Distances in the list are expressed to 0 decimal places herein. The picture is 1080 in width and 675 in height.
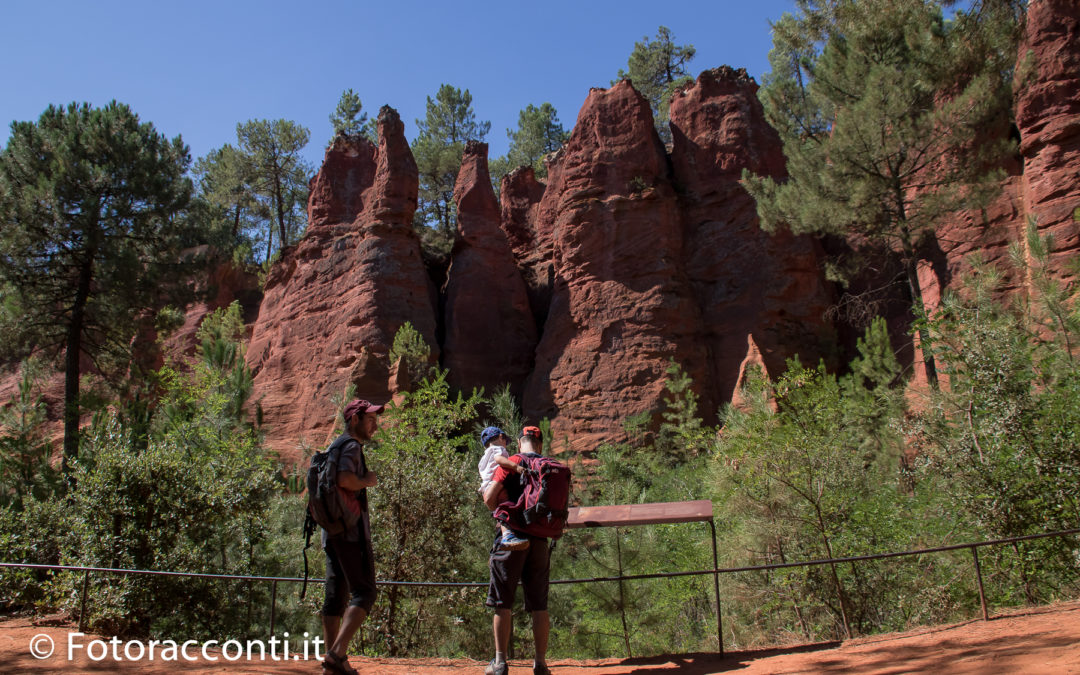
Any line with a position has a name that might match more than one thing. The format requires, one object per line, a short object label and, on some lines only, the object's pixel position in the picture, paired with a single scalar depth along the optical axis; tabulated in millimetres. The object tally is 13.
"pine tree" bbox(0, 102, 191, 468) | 17812
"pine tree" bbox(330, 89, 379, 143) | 41531
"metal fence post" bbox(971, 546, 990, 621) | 6046
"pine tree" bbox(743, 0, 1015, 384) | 15914
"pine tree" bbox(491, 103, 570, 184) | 45031
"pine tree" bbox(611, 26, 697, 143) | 42562
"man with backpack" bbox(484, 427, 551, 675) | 5141
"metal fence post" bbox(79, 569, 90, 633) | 6957
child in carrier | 5207
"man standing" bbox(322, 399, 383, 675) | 4875
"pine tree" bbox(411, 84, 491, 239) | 40375
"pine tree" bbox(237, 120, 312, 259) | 40219
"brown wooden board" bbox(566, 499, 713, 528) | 5883
